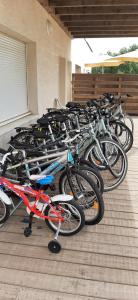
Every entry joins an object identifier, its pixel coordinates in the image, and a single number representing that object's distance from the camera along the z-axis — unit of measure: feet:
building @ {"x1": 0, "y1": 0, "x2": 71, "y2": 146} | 11.86
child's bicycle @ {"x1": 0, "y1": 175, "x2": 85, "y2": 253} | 7.04
